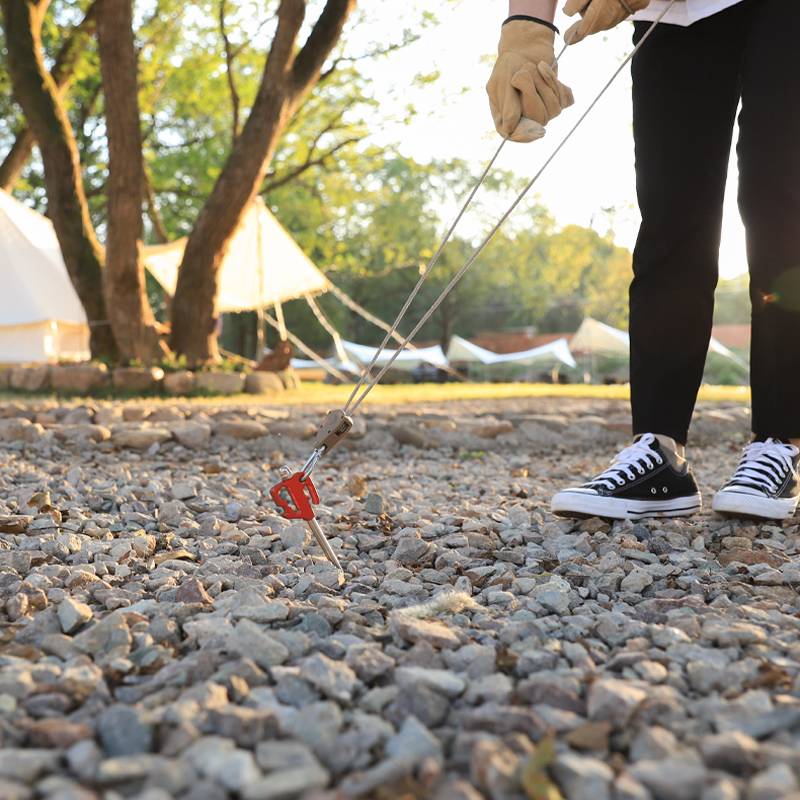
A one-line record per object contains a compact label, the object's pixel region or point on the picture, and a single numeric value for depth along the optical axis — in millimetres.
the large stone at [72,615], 980
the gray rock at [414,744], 646
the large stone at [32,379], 5605
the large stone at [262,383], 6125
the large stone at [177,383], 5516
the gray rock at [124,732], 665
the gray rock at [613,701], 709
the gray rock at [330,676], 768
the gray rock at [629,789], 577
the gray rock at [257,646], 859
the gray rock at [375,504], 1810
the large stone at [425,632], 906
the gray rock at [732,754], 623
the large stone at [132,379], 5340
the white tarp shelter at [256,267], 8781
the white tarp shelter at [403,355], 17391
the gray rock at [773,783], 575
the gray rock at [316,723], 681
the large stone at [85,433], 2713
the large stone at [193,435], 2848
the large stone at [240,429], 2988
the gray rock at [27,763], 617
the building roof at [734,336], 25750
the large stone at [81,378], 5422
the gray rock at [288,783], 582
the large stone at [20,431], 2689
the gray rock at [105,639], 899
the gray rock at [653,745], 645
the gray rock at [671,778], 584
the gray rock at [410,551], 1373
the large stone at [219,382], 5695
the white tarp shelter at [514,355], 20006
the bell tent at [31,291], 8125
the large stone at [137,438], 2715
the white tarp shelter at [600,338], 18798
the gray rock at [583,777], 586
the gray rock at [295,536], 1450
